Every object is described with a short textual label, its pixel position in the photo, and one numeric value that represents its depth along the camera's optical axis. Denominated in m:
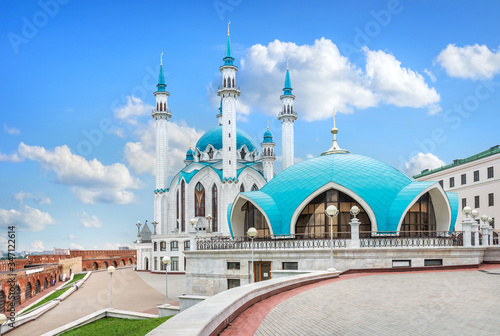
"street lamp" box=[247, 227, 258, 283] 18.70
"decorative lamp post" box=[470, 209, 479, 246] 21.45
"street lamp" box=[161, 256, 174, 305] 20.23
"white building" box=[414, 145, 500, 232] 42.16
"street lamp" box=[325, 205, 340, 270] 16.93
